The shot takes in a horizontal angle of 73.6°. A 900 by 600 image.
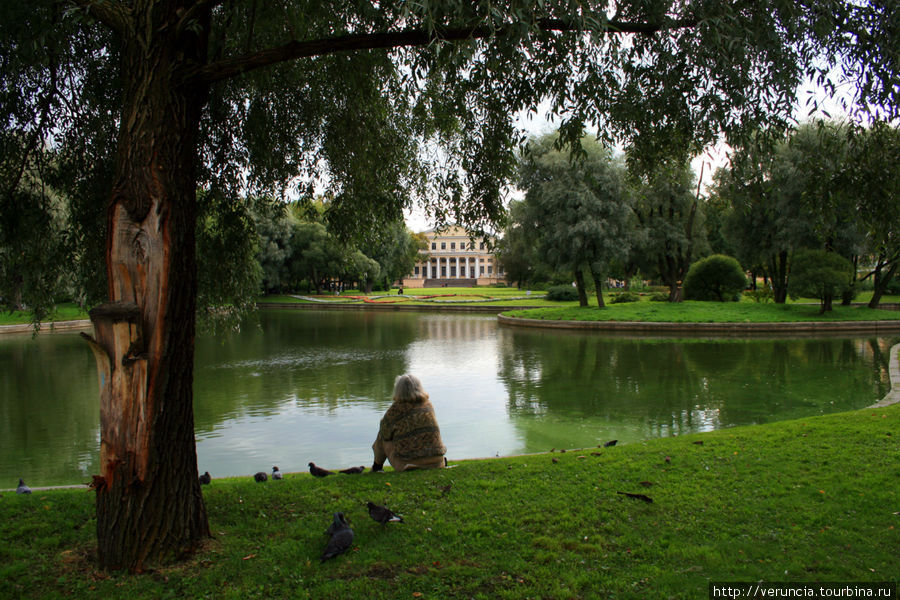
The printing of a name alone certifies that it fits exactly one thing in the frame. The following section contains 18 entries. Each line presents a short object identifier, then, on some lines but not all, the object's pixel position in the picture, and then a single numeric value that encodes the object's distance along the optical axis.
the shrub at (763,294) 33.06
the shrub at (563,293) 43.31
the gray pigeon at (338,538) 3.62
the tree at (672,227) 31.83
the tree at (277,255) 46.72
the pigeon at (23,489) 5.24
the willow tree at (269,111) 3.56
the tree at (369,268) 47.78
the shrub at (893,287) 40.66
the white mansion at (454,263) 110.25
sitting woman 5.39
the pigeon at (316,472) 5.68
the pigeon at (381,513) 3.94
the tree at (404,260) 55.84
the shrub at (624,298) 36.06
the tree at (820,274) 25.83
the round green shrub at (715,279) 32.34
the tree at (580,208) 27.92
